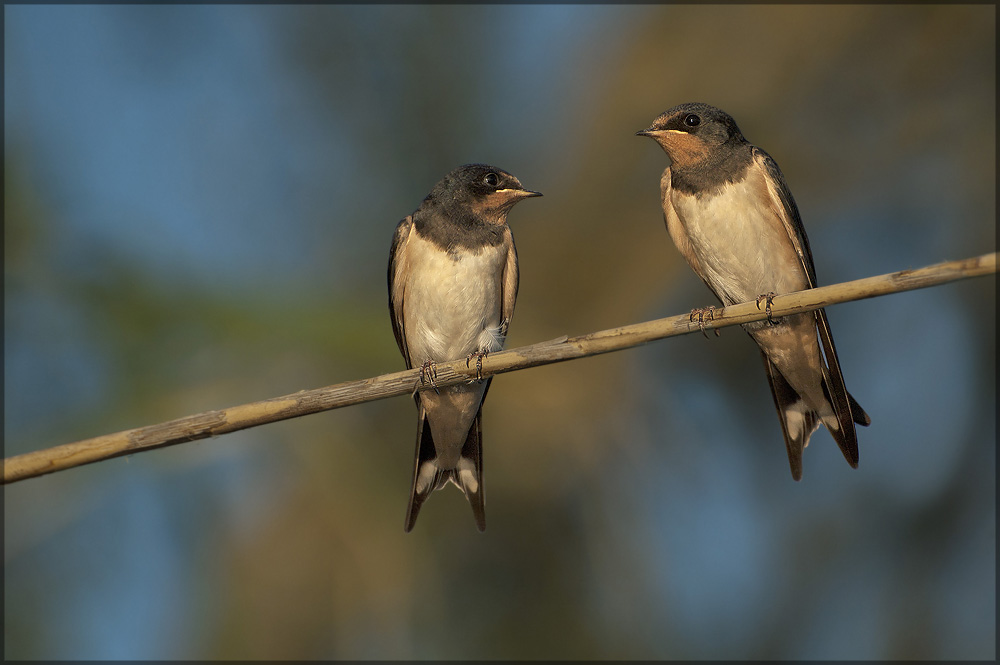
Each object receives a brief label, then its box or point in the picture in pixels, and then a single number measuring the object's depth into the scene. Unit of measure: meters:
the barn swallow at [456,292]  8.70
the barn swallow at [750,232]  8.22
